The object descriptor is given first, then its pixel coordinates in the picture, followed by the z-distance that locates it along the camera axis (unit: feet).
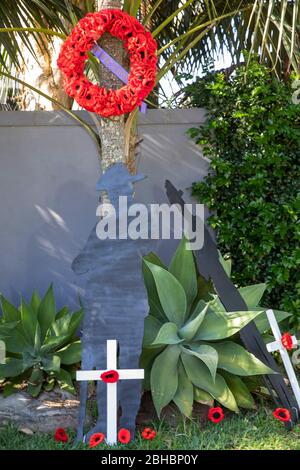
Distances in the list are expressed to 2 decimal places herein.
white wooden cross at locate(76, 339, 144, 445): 10.61
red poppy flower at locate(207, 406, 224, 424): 11.51
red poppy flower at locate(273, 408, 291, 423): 11.44
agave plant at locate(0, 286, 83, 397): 12.96
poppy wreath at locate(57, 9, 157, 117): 12.06
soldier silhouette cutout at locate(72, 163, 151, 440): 10.96
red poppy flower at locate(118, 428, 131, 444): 10.52
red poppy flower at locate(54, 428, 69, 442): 10.85
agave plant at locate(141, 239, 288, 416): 11.37
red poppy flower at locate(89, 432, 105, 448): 10.34
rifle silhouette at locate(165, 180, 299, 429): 11.89
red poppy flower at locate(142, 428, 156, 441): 10.69
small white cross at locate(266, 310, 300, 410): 11.78
